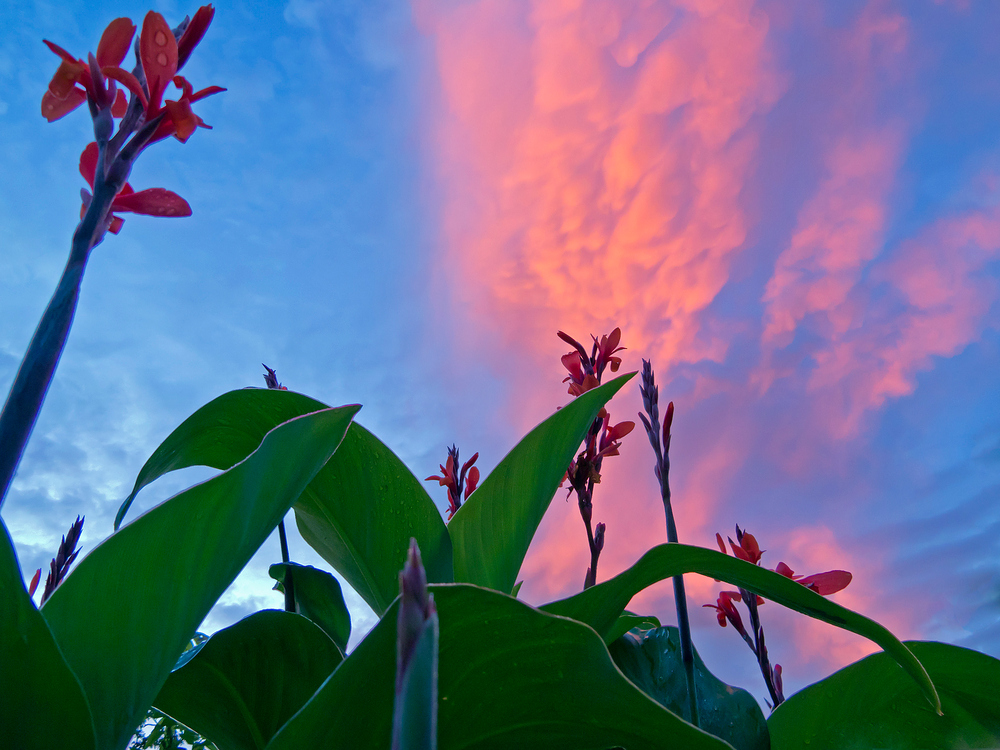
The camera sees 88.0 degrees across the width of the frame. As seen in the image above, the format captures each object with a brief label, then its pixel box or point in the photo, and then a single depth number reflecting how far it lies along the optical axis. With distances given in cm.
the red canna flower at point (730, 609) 92
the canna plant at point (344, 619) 30
